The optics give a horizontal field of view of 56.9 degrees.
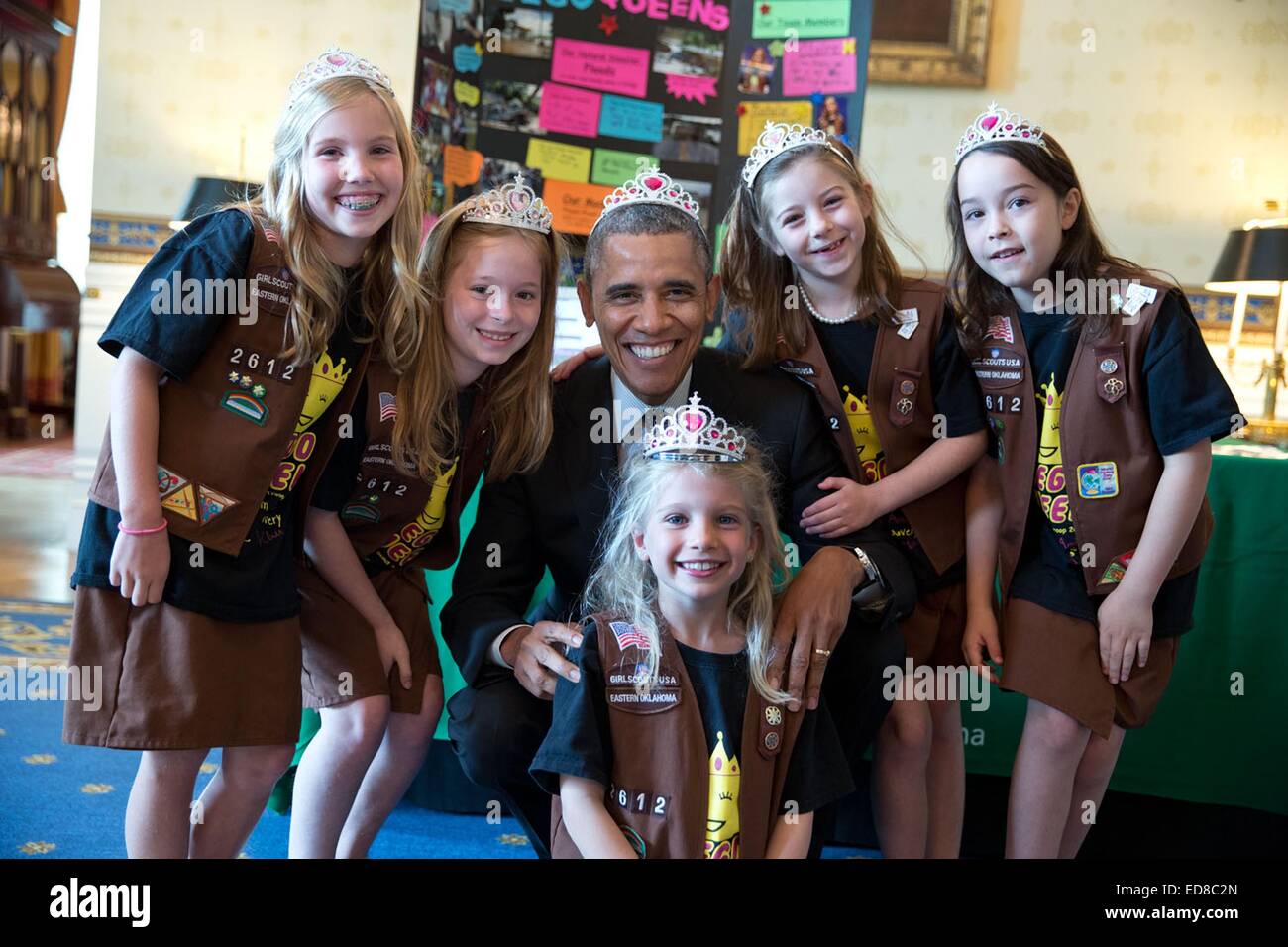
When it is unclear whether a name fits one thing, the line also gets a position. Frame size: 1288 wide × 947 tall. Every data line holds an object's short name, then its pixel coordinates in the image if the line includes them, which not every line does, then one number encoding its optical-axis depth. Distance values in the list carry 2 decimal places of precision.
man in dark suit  1.90
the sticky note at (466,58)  3.59
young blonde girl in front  1.71
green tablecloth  2.44
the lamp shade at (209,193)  5.15
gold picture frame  5.83
